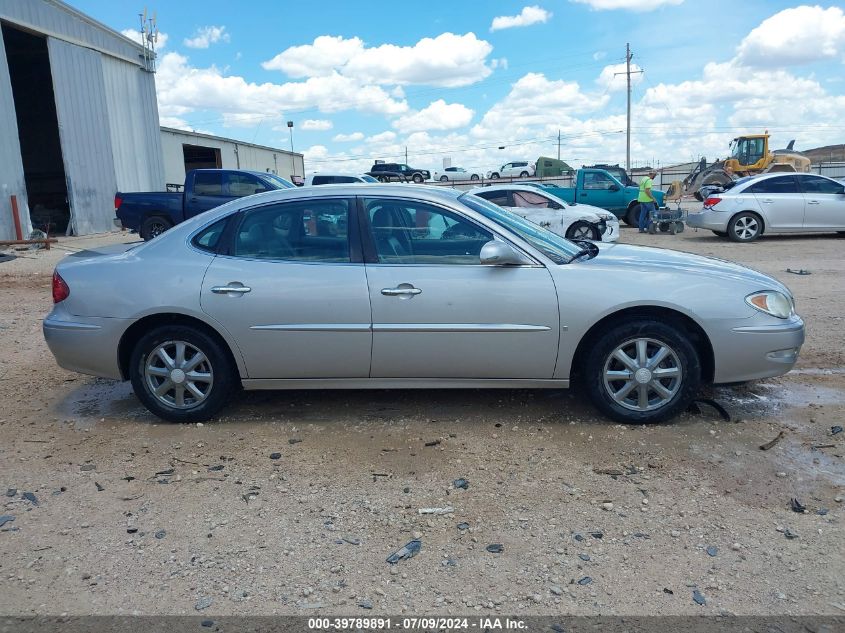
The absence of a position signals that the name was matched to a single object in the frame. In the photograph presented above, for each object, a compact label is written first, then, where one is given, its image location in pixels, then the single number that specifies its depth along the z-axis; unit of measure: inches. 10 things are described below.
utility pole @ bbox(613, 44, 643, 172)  1979.5
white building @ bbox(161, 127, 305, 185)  1304.1
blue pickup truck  593.9
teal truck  783.1
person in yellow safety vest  719.1
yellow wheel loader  1174.3
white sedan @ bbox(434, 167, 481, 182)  2206.0
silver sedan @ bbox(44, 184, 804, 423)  165.3
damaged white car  552.4
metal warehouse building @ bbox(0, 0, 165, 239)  693.3
